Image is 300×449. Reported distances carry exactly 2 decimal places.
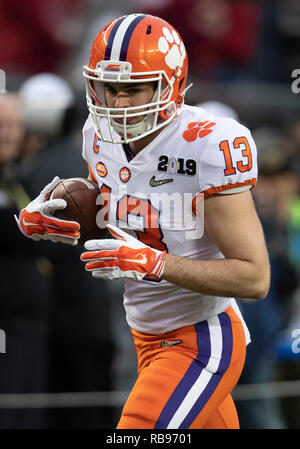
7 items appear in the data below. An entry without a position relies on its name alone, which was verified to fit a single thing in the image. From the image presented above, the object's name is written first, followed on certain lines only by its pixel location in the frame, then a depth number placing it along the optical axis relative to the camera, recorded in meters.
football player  4.71
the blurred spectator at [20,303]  7.80
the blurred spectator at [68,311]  8.08
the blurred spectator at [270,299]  8.13
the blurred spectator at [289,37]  15.73
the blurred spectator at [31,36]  14.71
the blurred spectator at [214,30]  15.14
